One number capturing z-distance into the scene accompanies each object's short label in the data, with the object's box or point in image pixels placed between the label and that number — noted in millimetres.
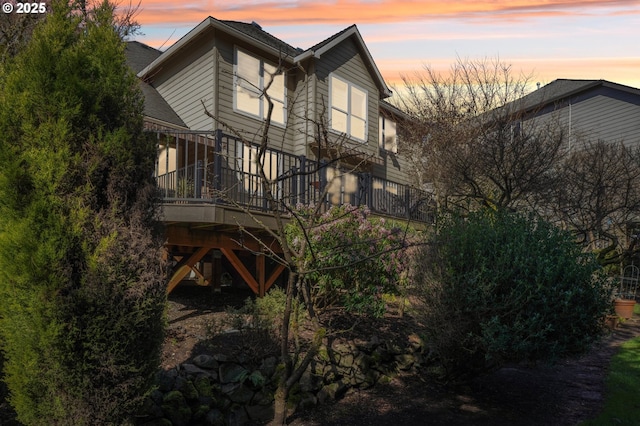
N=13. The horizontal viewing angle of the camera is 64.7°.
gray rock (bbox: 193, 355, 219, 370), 6980
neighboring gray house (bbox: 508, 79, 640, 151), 24031
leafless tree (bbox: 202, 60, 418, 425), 5133
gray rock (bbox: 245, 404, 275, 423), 6930
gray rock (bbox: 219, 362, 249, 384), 7034
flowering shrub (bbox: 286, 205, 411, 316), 8477
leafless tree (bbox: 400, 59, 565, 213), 12586
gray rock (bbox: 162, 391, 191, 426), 6133
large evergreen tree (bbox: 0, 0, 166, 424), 4371
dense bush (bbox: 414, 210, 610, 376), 6711
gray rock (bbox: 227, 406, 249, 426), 6766
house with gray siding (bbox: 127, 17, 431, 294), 14789
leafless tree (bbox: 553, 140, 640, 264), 14273
